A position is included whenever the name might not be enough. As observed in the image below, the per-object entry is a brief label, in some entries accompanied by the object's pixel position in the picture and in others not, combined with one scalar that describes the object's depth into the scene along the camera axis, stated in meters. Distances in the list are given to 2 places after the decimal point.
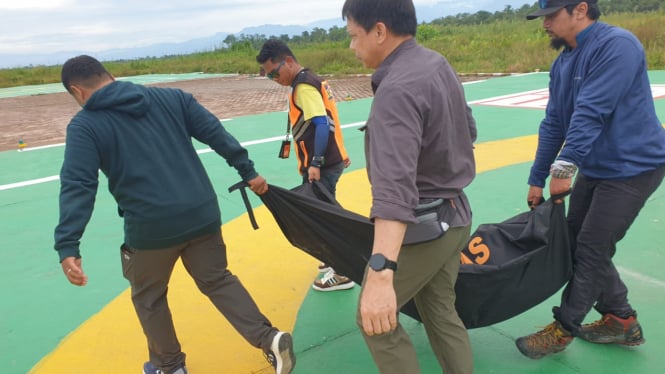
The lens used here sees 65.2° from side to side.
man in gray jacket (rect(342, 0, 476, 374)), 1.61
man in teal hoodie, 2.24
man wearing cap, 2.22
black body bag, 2.35
